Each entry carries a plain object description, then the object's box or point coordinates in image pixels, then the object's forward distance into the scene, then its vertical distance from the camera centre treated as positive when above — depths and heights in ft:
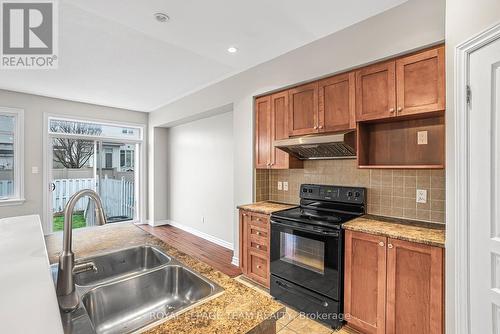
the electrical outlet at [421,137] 7.29 +0.90
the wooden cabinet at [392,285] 5.58 -2.92
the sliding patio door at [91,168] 15.96 -0.07
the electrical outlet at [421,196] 7.23 -0.82
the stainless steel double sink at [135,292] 3.61 -2.00
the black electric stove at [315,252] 7.09 -2.63
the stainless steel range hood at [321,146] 7.86 +0.76
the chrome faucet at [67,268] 3.01 -1.27
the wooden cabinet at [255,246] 9.32 -3.09
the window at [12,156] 14.17 +0.62
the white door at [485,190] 4.32 -0.40
